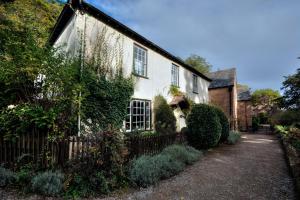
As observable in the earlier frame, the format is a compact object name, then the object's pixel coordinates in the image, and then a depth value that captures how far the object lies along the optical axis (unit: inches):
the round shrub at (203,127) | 424.2
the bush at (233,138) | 579.0
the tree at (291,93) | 723.5
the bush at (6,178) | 212.4
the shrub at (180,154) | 311.3
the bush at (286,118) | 708.7
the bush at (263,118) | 1344.7
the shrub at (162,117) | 518.0
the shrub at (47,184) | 195.3
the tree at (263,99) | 1430.9
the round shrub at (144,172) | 225.5
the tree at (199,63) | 1845.5
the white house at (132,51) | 355.3
